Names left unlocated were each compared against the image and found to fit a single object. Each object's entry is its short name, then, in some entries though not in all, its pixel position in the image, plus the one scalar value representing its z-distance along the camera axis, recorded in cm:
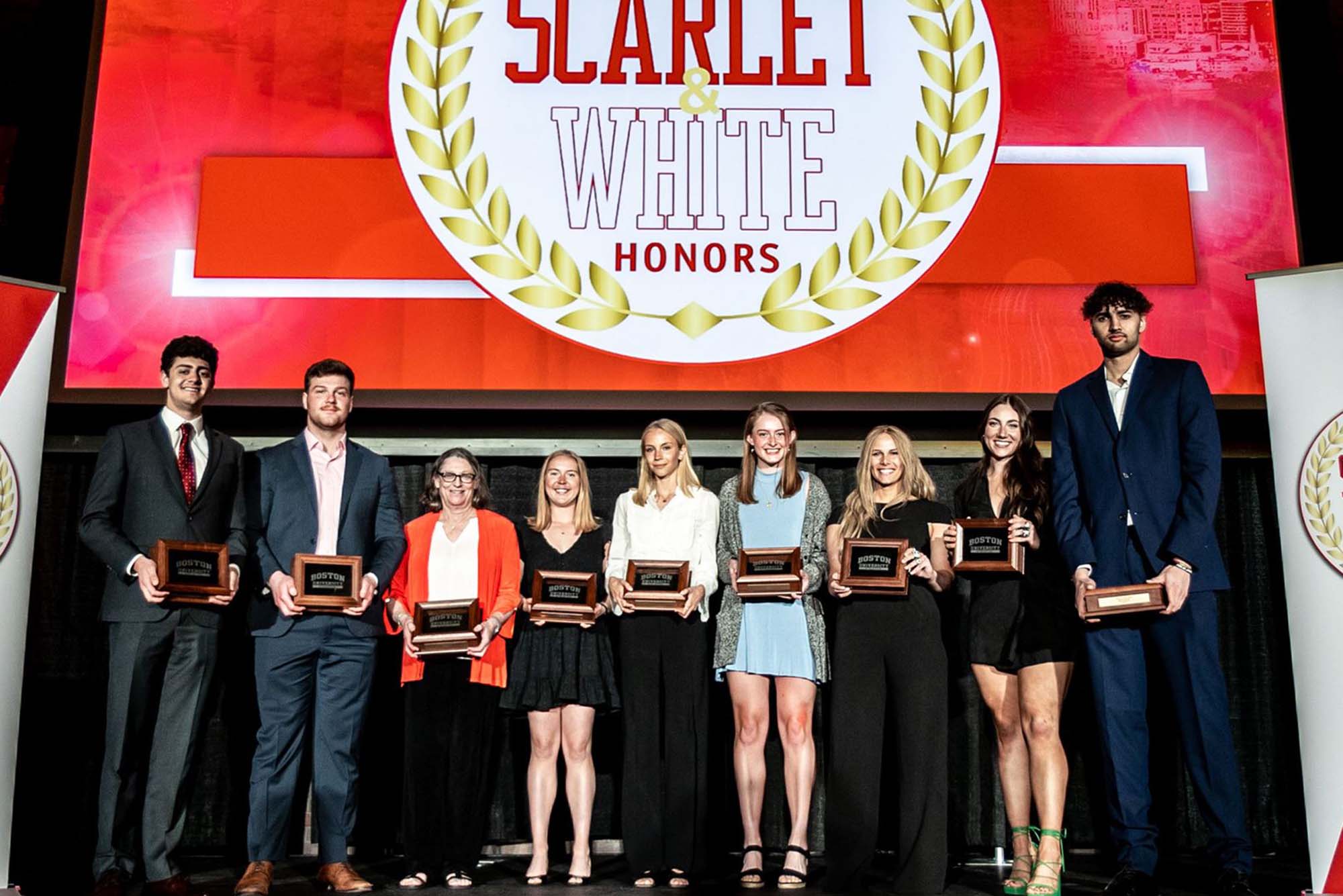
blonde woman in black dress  406
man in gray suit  378
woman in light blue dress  397
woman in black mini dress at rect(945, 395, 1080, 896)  376
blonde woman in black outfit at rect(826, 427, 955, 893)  384
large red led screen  482
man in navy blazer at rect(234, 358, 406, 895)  387
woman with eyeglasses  399
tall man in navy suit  363
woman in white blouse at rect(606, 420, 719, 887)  399
